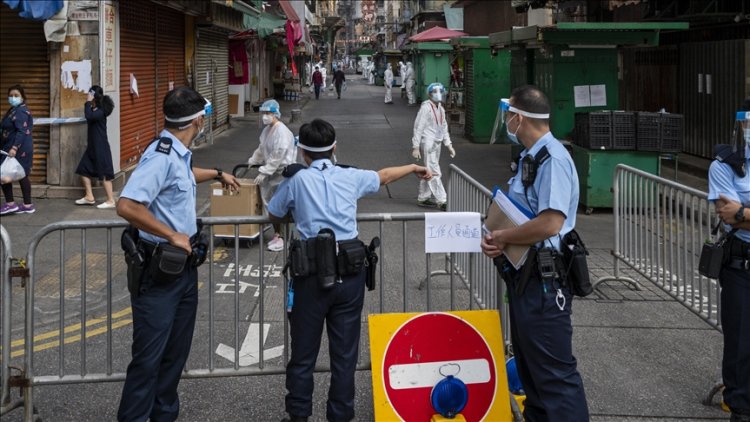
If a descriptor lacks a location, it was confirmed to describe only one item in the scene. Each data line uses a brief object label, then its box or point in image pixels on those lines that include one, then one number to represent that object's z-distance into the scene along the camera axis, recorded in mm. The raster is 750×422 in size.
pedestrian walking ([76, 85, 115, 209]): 11320
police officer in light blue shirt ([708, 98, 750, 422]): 4727
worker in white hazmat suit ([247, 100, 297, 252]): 9414
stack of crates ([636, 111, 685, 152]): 11570
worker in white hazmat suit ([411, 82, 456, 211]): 12344
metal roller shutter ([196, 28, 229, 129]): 21230
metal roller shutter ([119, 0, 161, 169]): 13852
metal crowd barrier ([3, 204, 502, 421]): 5004
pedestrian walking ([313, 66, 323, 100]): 42531
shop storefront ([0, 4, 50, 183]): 12273
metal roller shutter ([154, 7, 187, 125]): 16641
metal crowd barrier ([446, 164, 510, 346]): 5389
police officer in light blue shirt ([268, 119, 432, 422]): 4531
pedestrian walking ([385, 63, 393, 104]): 39062
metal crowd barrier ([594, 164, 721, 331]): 6332
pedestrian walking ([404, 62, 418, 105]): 38531
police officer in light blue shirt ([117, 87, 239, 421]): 4137
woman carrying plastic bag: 10734
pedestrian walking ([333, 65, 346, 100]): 43781
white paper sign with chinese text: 4965
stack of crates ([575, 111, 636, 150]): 11680
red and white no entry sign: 4637
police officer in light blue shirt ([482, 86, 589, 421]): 4102
